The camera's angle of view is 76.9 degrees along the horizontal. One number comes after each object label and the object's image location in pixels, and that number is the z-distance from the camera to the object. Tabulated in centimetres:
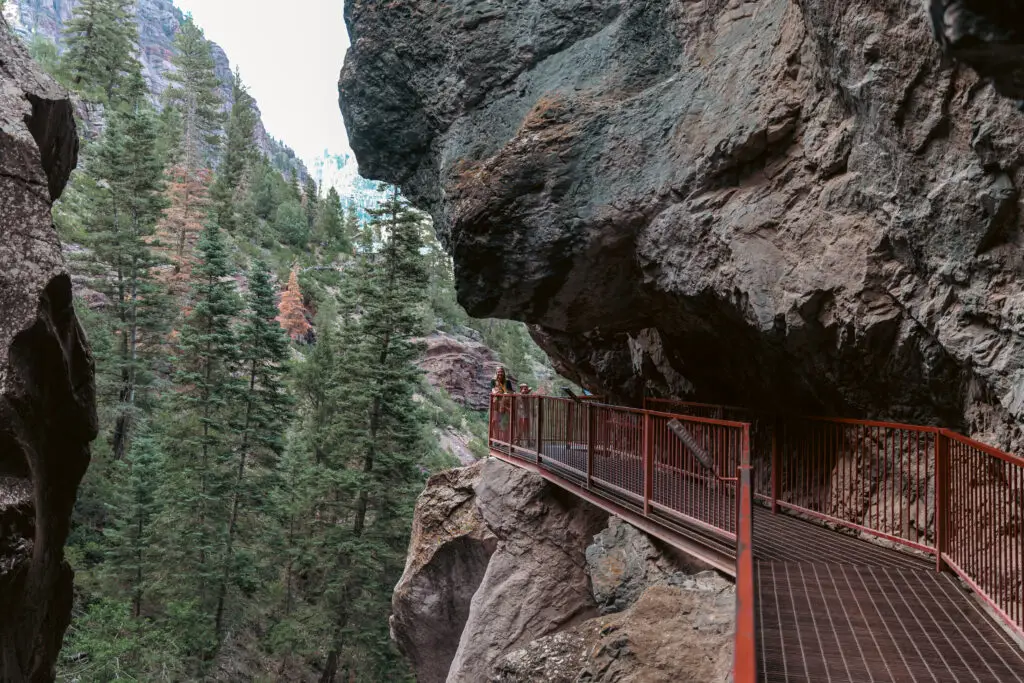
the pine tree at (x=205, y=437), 2142
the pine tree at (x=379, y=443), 2180
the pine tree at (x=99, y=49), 4320
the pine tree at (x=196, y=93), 5853
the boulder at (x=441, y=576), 1559
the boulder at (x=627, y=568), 667
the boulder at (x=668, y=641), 516
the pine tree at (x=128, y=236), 2692
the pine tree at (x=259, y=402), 2355
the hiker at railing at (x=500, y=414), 1337
